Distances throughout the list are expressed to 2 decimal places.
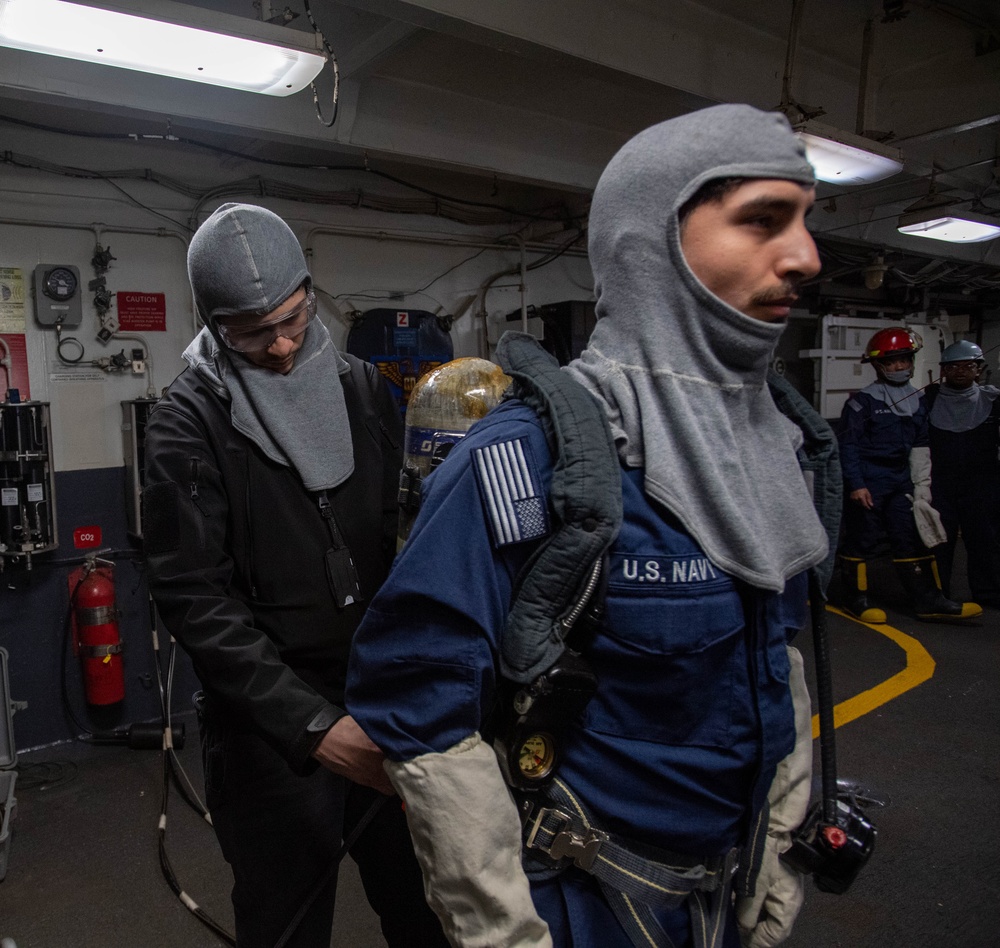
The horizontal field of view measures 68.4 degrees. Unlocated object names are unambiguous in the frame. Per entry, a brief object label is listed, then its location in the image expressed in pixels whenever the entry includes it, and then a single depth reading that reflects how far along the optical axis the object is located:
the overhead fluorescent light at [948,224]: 5.02
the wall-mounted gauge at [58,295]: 3.63
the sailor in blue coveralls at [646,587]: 0.96
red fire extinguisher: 3.66
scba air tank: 1.70
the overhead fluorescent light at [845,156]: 3.55
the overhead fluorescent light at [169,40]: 2.20
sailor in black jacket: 1.47
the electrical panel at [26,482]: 3.35
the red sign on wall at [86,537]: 3.84
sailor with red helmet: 5.55
